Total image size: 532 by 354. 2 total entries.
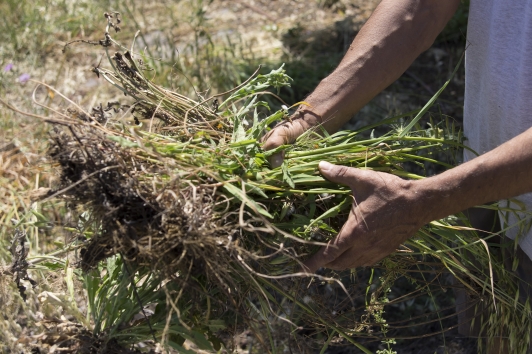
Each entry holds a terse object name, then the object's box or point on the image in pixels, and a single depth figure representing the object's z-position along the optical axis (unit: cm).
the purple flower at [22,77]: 306
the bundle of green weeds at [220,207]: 119
